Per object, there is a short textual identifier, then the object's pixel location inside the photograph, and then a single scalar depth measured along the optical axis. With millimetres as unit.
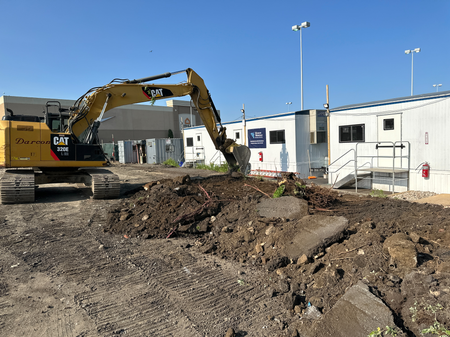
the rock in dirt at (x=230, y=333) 3497
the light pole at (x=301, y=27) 20828
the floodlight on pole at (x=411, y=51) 31195
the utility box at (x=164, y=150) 29047
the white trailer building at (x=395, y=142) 11160
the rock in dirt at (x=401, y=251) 4090
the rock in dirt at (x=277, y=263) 4969
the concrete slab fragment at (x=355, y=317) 3264
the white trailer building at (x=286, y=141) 17031
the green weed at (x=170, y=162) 27255
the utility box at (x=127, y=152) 32125
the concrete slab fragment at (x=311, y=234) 5036
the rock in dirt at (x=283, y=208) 6676
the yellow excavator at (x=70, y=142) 10242
